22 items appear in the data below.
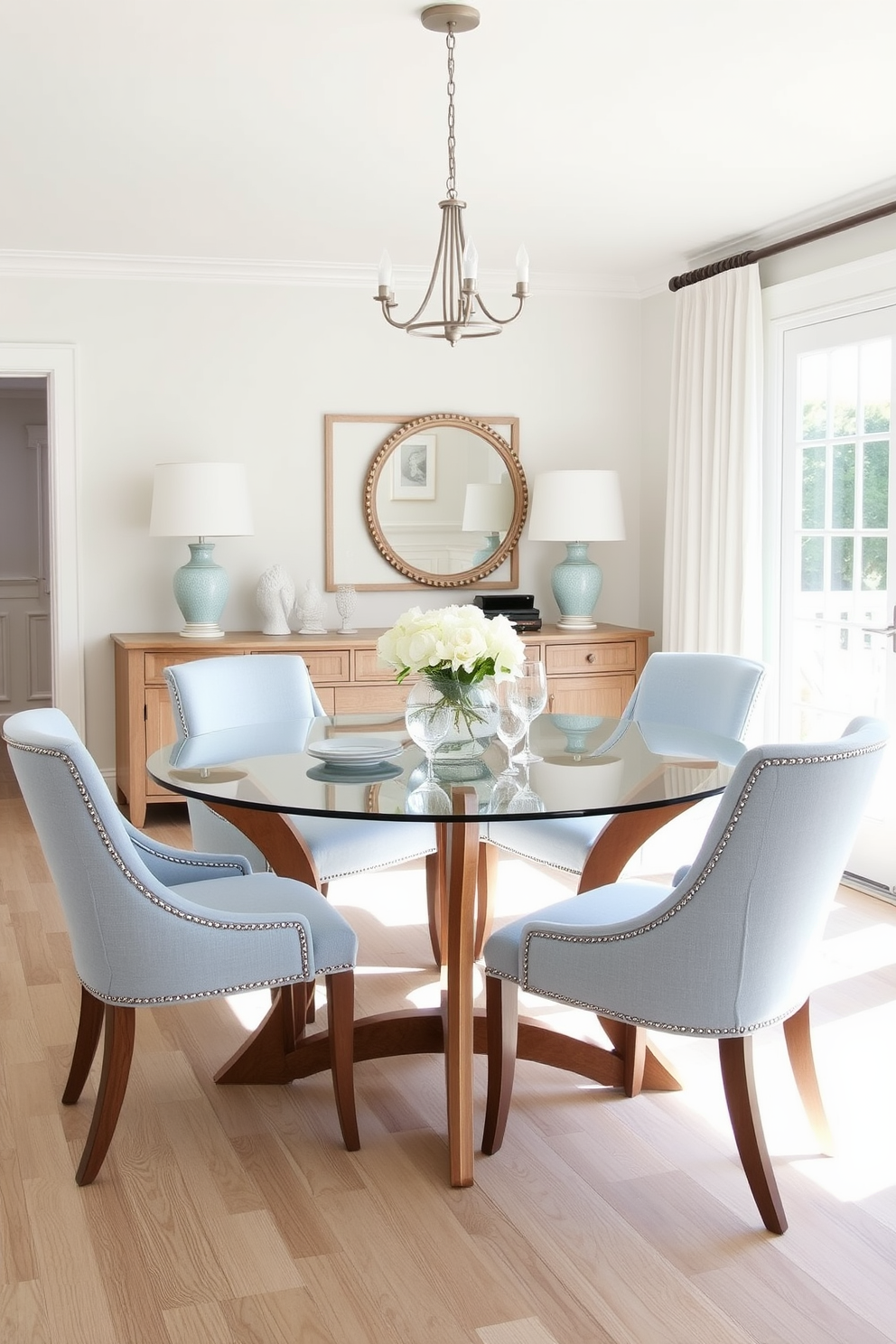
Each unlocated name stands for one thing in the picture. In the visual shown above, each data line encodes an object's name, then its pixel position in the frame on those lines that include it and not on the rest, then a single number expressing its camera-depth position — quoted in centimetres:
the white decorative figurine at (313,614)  561
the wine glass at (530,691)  280
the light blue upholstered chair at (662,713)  322
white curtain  505
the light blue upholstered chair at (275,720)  320
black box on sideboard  566
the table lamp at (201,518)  519
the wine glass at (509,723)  280
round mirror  584
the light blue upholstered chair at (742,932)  209
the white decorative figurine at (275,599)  554
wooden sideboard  512
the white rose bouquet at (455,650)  271
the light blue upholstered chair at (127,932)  227
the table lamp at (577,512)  561
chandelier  283
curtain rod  433
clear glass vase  269
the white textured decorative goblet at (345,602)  564
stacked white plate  278
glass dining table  244
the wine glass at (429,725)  268
